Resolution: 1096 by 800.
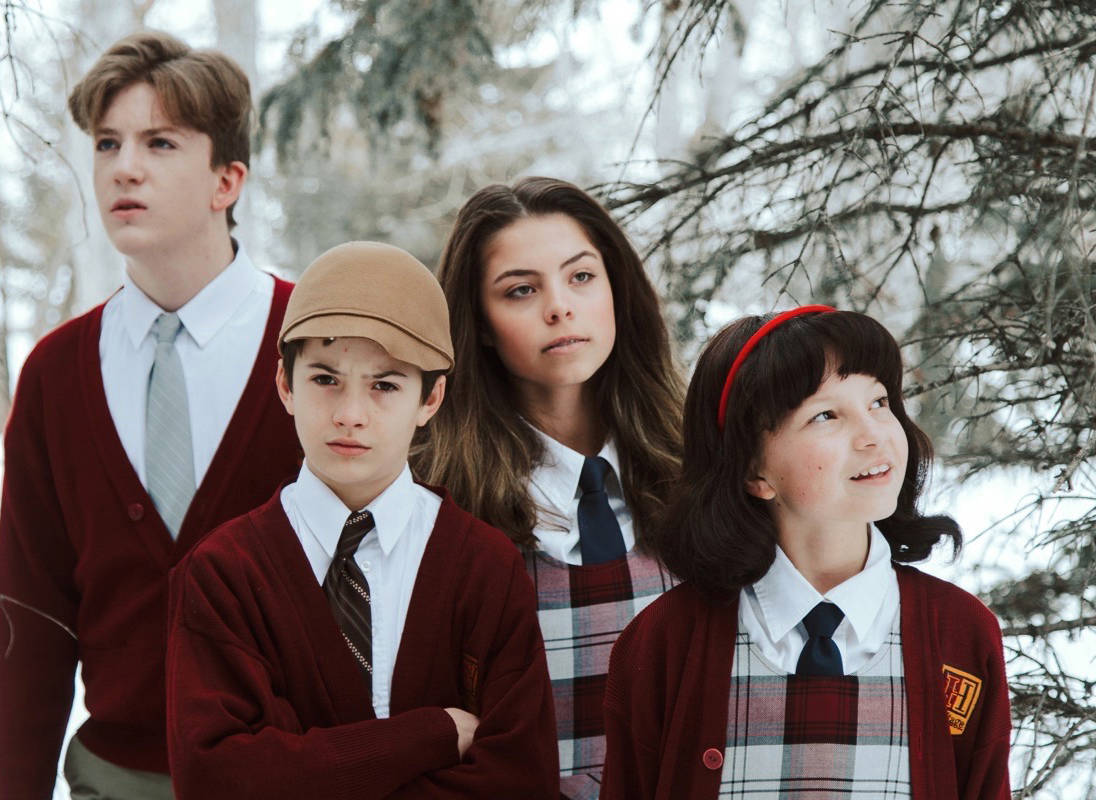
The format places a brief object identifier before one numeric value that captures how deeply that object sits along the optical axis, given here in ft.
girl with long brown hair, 9.42
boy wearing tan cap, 8.45
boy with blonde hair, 9.33
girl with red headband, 8.55
